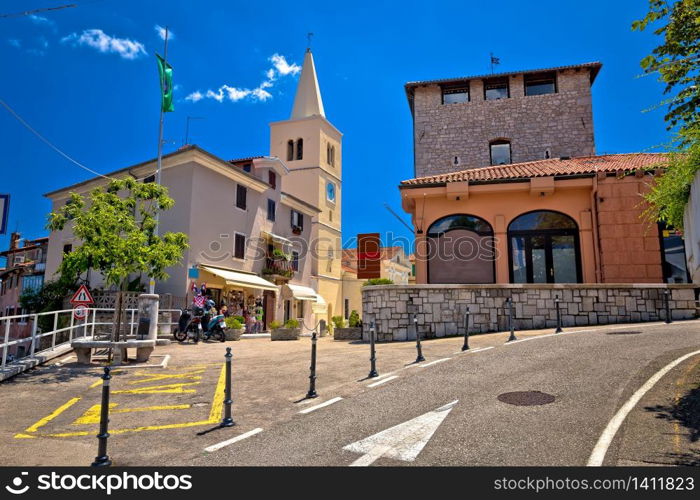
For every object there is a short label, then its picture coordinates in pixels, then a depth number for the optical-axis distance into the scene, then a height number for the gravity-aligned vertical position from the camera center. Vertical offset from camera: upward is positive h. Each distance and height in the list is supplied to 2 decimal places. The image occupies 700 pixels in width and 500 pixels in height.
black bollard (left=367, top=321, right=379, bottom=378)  9.30 -1.03
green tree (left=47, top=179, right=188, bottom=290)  11.52 +1.95
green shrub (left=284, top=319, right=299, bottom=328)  21.02 -0.48
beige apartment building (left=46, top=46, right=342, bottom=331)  25.86 +6.37
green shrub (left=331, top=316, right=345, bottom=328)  19.08 -0.34
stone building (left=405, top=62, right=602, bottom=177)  26.48 +11.38
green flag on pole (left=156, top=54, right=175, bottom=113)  22.50 +10.81
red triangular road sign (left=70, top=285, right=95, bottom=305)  12.37 +0.41
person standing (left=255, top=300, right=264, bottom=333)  28.52 -0.17
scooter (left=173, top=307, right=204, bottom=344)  18.75 -0.49
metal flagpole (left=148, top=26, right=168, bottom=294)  22.67 +8.77
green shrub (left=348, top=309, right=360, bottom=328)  18.64 -0.25
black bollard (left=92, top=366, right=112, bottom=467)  5.00 -1.32
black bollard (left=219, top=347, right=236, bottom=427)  6.56 -1.35
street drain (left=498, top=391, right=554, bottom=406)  6.61 -1.22
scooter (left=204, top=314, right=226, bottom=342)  18.98 -0.61
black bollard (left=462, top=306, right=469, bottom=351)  11.30 -0.66
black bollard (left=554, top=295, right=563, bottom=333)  13.00 -0.28
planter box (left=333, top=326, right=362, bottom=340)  18.10 -0.76
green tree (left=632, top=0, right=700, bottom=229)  5.43 +3.07
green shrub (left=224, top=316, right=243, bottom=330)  20.77 -0.48
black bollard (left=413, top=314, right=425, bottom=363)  10.40 -0.94
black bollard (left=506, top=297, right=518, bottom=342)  12.12 -0.53
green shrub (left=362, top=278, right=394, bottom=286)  17.02 +1.19
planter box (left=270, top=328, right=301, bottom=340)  20.50 -0.90
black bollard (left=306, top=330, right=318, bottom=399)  8.05 -1.20
